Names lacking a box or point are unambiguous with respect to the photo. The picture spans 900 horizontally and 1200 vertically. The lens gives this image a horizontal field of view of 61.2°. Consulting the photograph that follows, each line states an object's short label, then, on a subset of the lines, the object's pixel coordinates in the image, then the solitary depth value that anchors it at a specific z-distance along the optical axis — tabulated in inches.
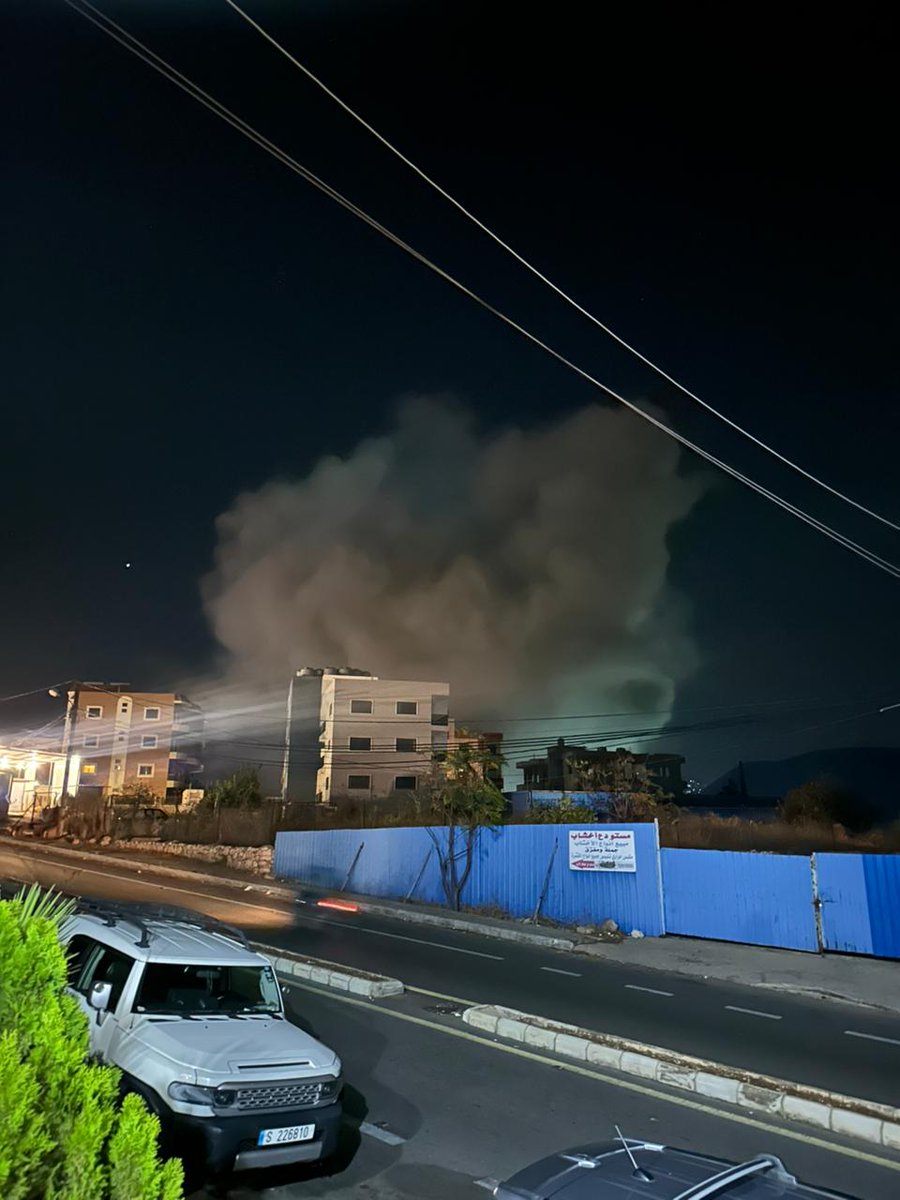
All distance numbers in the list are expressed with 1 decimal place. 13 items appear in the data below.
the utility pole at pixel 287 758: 2896.2
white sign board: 746.2
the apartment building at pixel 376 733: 2593.5
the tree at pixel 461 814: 895.1
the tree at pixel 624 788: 1047.0
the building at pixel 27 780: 2449.6
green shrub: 110.5
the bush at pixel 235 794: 1697.8
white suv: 193.6
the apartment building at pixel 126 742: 2800.2
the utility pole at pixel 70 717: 2822.6
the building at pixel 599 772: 1279.5
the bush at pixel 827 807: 1524.4
